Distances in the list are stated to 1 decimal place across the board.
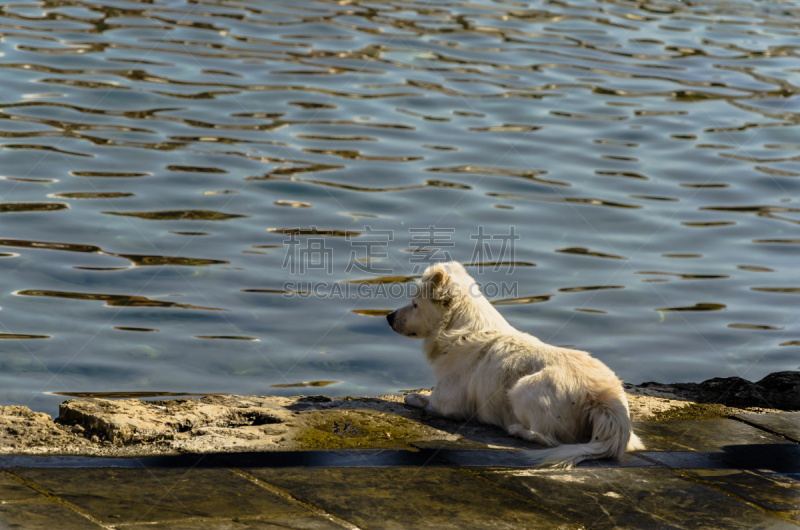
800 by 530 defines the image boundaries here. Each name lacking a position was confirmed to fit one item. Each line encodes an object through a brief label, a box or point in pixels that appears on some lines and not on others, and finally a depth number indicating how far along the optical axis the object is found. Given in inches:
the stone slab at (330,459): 378.0
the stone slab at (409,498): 330.3
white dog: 435.2
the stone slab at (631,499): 344.2
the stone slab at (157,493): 316.2
